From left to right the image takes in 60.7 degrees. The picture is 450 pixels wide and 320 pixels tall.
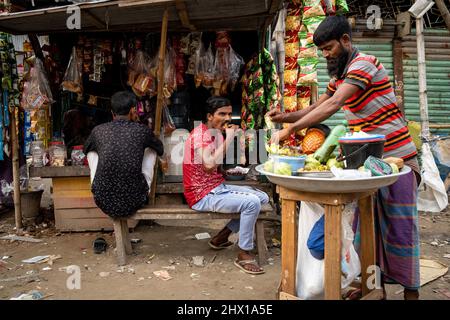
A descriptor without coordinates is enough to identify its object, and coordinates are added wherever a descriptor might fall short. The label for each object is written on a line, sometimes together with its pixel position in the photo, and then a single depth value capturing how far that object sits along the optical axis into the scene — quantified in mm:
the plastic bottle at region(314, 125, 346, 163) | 2180
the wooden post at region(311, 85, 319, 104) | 4910
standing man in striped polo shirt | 2240
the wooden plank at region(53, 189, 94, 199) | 4637
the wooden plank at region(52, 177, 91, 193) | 4613
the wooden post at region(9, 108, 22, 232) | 4676
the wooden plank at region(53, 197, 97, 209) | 4637
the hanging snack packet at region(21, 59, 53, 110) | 4688
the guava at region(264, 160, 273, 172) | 2146
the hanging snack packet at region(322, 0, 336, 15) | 4566
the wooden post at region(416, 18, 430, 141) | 5727
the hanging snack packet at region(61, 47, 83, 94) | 4855
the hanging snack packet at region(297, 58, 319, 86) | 4309
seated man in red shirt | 3375
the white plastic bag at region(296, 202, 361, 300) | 2271
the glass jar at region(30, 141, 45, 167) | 4629
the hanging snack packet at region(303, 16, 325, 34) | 4270
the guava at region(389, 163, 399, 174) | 2020
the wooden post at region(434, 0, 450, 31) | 5324
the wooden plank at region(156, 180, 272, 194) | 4602
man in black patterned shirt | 3451
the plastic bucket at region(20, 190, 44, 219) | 5070
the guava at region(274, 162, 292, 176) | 2027
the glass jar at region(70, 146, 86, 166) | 4692
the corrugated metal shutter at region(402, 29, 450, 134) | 6793
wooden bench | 3509
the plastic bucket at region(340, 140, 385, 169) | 1999
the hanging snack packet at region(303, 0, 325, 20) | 4249
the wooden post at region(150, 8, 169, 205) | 3752
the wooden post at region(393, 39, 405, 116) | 6680
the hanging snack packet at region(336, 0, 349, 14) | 4656
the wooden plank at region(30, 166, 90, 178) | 4531
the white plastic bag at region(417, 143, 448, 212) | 5371
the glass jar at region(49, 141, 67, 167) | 4645
